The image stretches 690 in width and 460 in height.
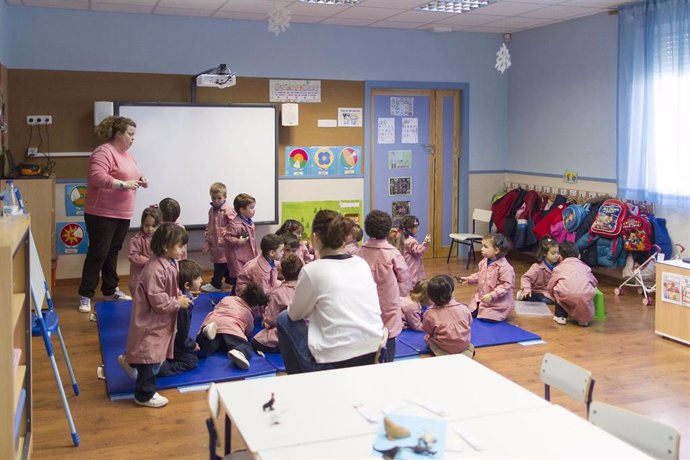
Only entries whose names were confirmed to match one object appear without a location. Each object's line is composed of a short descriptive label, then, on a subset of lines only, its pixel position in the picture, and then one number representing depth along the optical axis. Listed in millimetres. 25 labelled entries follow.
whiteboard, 7535
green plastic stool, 6219
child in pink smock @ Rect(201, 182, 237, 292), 6914
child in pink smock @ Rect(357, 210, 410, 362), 4762
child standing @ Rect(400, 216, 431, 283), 6414
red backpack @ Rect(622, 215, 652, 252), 6891
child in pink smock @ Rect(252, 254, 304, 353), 4973
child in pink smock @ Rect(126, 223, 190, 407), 4070
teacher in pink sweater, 6090
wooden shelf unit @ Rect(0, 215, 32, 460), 2646
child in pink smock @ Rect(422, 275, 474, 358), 5008
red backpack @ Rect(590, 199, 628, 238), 7055
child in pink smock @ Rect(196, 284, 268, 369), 4895
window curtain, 6648
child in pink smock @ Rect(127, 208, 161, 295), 5961
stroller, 6812
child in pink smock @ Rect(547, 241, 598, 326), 5910
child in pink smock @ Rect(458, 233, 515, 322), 6102
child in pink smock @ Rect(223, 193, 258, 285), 6641
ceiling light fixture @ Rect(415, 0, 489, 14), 7102
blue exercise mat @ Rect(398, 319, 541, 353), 5391
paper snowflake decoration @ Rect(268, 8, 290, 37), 6572
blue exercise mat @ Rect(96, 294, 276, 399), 4504
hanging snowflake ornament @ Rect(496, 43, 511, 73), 6617
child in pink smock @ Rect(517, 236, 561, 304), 6590
